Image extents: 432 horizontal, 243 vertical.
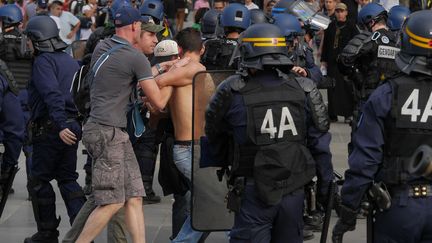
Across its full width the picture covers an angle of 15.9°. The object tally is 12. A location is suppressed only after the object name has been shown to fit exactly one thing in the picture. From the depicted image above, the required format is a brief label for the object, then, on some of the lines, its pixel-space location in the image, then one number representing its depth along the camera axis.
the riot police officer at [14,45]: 16.12
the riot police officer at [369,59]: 14.21
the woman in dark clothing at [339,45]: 22.29
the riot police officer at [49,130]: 11.78
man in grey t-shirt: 10.36
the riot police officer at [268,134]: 8.68
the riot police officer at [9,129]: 11.83
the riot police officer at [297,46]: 12.85
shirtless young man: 11.15
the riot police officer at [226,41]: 13.84
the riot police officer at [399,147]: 8.09
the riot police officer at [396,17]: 15.03
